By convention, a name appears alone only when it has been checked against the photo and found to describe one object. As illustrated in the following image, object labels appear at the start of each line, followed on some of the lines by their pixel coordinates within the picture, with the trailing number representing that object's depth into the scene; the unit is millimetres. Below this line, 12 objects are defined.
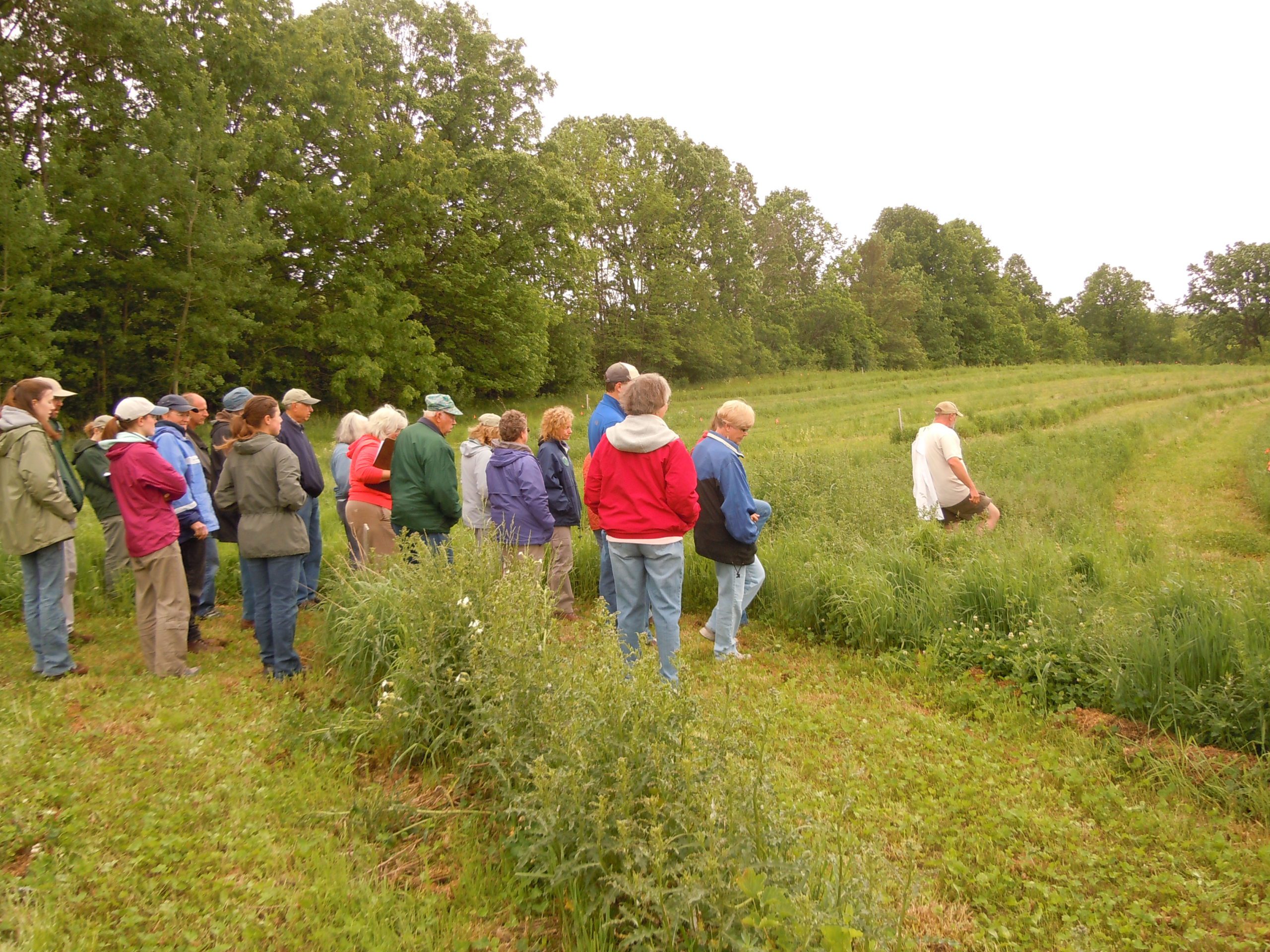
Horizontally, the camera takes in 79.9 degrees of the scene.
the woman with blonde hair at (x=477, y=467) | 7176
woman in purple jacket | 6543
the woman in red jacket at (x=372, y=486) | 6797
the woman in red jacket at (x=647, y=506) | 4977
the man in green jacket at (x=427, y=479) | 6340
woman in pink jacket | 5340
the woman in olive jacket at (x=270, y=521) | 5297
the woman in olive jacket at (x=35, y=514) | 5305
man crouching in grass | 7793
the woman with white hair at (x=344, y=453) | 7352
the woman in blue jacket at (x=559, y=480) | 6883
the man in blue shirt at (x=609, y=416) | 6539
